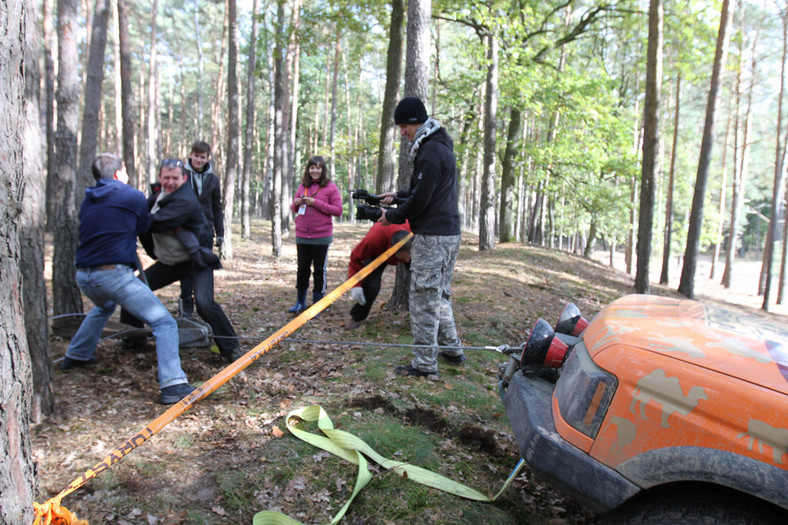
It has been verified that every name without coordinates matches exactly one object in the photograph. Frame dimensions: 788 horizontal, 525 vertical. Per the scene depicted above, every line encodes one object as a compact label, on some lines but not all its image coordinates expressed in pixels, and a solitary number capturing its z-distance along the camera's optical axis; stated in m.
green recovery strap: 2.71
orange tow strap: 2.20
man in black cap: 4.55
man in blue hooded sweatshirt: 4.18
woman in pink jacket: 6.95
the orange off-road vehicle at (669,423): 1.84
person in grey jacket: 6.39
